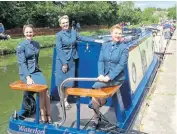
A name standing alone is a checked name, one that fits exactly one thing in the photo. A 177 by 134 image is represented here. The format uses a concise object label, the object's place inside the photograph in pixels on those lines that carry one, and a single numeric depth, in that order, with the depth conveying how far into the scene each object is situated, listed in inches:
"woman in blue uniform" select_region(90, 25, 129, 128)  103.3
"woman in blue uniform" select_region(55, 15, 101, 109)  123.4
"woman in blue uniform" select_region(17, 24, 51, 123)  113.1
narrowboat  104.3
